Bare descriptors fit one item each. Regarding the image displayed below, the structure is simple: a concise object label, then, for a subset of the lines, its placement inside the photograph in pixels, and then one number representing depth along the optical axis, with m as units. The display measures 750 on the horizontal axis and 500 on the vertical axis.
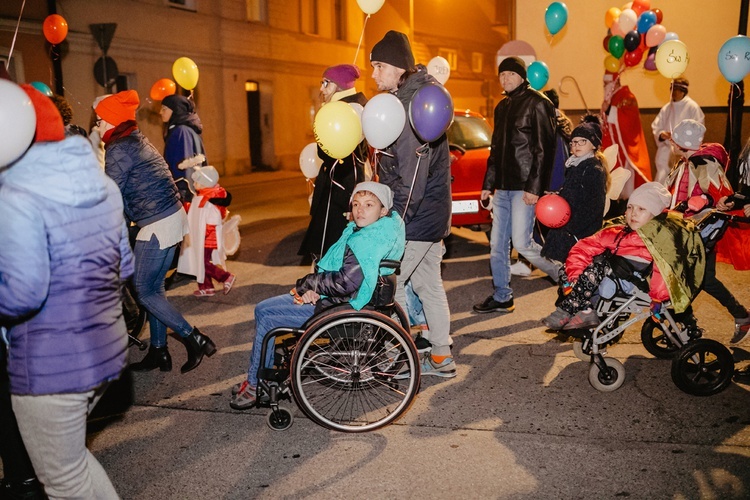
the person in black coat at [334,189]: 5.11
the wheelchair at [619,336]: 4.21
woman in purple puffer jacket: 2.15
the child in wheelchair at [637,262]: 4.08
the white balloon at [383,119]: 3.94
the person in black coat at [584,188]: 5.35
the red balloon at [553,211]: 5.29
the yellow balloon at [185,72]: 7.91
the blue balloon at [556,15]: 8.66
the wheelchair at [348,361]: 3.69
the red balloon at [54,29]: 8.50
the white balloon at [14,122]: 2.15
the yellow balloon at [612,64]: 9.45
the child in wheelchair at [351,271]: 3.69
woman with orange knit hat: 4.36
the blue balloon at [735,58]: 5.89
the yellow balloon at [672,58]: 6.67
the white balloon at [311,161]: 5.35
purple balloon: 3.90
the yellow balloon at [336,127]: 3.99
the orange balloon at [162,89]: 8.05
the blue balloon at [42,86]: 6.50
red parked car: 7.96
